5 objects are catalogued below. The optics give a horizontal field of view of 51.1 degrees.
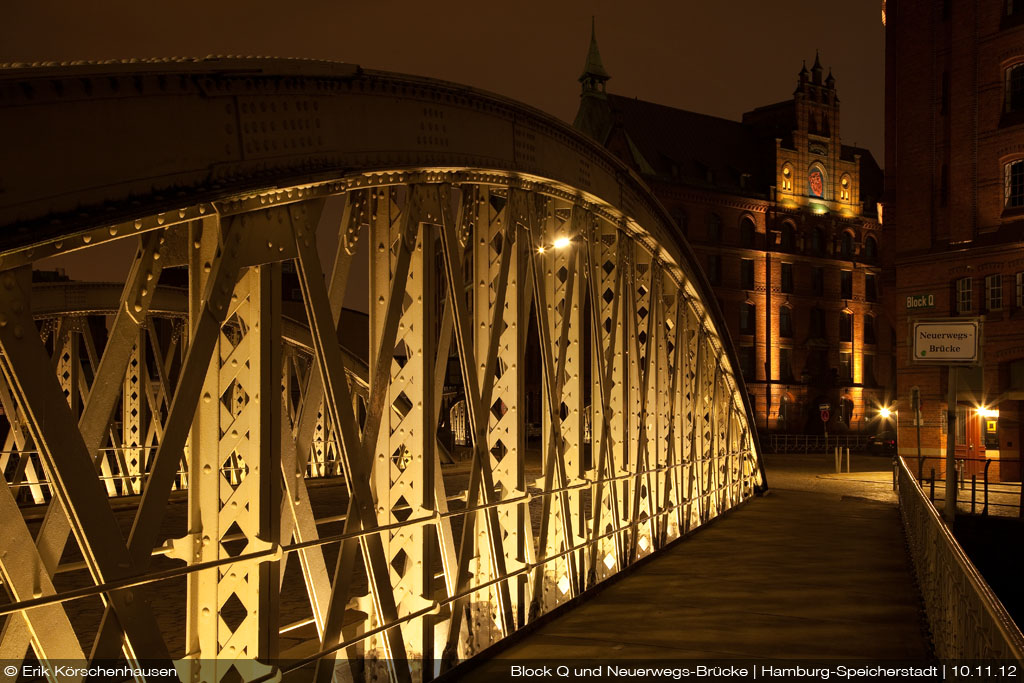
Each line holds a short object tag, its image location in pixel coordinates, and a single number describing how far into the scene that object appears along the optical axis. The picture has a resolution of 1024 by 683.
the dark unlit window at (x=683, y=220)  66.06
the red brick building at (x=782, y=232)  68.00
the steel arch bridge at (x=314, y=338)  4.38
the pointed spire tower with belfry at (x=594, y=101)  69.06
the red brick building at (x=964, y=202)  33.59
